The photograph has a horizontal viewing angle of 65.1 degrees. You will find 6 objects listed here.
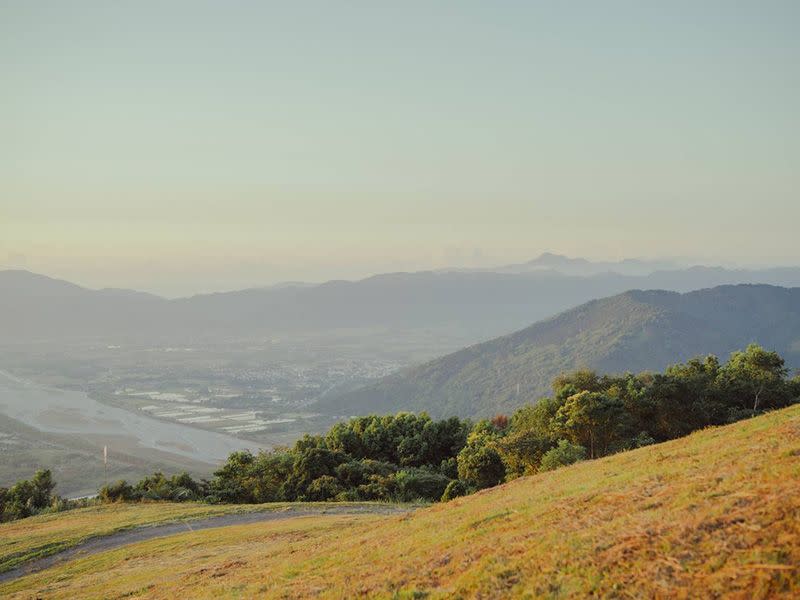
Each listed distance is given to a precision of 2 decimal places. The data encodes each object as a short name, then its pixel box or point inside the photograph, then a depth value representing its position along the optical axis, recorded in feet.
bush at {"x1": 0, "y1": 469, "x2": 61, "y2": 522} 140.26
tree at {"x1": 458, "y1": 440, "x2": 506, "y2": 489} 138.10
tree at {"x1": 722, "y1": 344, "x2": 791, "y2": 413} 165.17
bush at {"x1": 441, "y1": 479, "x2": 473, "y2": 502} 121.19
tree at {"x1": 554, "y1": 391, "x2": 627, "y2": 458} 127.03
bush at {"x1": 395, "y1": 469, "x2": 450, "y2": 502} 135.64
